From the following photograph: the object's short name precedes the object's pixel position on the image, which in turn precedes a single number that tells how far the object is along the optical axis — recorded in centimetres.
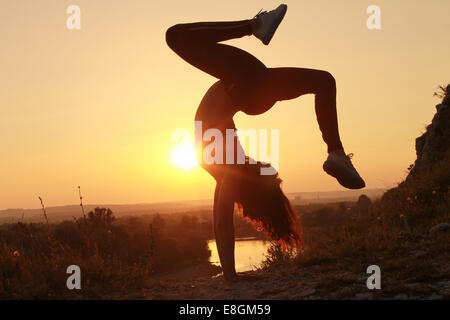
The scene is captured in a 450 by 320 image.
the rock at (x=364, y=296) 362
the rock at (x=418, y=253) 503
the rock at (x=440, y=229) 618
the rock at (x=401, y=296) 353
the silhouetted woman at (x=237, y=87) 385
